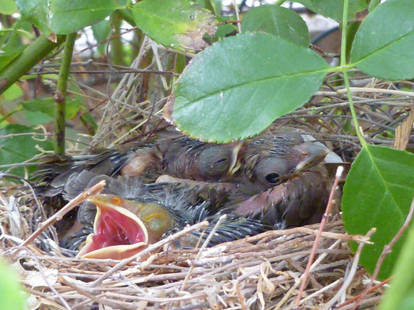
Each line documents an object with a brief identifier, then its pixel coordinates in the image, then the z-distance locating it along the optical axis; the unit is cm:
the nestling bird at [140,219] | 34
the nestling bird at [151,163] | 39
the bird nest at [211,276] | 28
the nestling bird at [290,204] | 36
